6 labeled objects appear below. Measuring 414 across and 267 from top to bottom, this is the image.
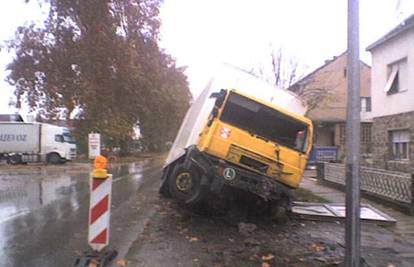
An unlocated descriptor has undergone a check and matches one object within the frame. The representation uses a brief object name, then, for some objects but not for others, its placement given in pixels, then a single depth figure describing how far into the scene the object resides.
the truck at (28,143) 42.09
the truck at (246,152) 11.28
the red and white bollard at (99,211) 8.10
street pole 7.32
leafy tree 43.16
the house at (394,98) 21.34
